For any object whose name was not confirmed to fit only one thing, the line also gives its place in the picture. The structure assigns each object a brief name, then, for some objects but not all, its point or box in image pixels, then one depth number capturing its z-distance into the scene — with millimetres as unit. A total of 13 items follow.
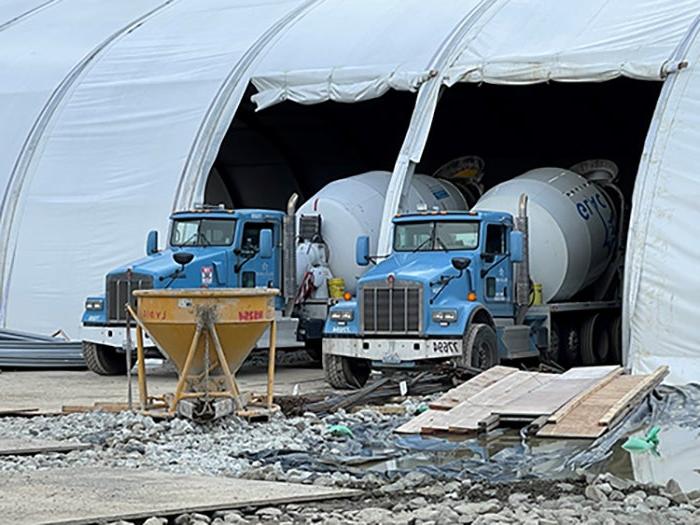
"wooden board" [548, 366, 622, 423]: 16375
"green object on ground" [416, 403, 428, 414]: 18375
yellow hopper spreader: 16672
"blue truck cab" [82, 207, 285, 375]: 25562
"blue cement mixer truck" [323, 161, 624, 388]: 22156
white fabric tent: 24453
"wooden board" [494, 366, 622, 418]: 16922
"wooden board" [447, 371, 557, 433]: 16516
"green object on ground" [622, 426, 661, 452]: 15258
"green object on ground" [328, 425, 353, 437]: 16000
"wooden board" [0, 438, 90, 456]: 14242
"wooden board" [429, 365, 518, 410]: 17445
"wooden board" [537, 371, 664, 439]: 15914
